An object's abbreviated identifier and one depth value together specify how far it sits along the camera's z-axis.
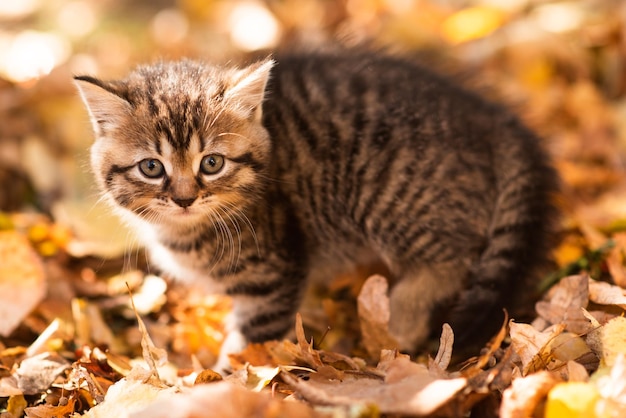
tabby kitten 0.76
